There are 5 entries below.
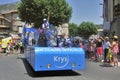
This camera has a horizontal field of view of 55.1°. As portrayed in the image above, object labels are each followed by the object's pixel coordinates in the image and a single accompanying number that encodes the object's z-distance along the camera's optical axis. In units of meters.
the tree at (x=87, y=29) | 39.33
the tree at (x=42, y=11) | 16.69
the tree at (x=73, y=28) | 42.33
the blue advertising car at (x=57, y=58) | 4.65
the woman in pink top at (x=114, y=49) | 6.32
